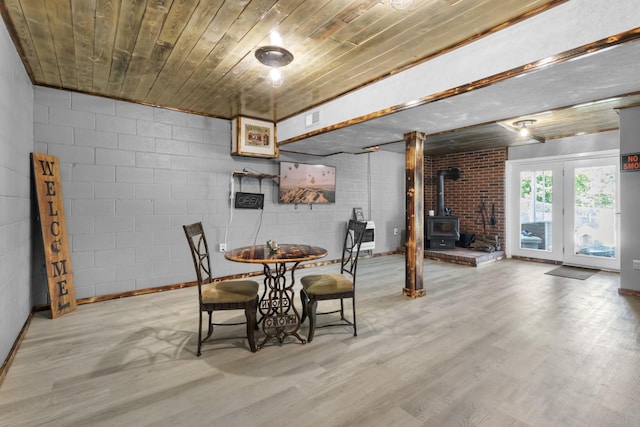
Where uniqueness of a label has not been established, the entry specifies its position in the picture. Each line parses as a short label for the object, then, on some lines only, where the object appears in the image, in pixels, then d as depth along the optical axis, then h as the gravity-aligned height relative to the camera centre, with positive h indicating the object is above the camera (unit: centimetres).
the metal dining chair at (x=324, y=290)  264 -68
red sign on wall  394 +59
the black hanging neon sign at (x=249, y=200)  490 +18
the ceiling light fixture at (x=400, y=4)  198 +133
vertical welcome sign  326 -22
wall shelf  486 +58
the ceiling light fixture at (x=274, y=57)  259 +133
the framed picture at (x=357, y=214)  653 -7
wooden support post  395 -9
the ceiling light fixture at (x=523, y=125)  474 +134
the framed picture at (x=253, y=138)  464 +113
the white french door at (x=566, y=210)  537 -2
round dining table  244 -38
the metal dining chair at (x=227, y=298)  241 -68
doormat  503 -108
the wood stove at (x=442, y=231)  680 -46
